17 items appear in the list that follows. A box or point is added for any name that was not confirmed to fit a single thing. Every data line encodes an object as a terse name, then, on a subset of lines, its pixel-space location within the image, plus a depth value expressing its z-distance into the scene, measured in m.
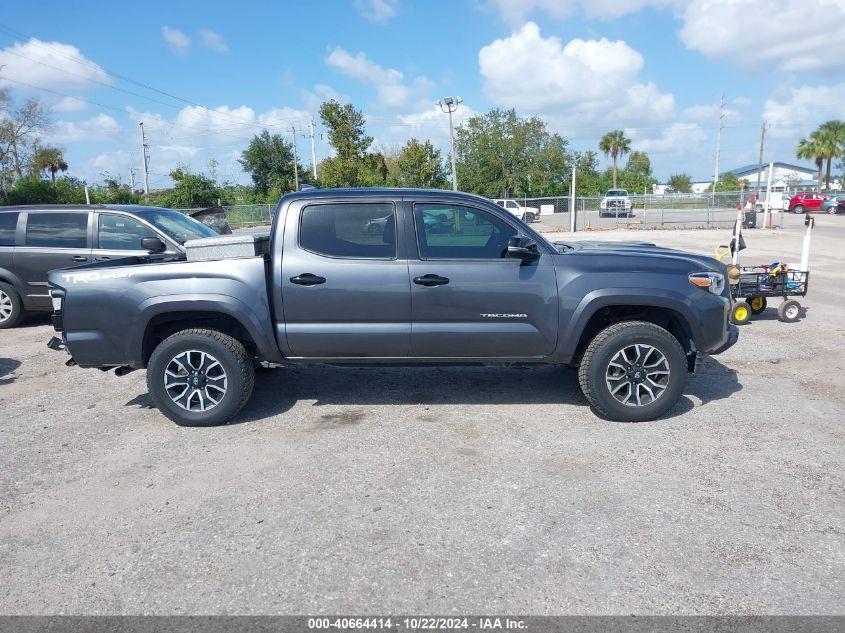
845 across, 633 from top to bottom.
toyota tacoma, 4.72
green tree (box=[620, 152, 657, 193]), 76.44
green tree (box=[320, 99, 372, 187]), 31.70
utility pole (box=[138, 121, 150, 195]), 46.04
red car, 43.88
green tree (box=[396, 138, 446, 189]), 33.53
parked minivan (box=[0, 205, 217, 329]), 8.21
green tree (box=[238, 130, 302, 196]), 52.88
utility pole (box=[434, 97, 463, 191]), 30.55
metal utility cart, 8.45
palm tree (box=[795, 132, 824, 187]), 63.81
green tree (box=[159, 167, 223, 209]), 39.81
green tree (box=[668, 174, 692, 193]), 92.62
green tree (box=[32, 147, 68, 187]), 52.00
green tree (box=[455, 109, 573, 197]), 49.91
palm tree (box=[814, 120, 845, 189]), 62.19
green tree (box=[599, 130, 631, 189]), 78.88
